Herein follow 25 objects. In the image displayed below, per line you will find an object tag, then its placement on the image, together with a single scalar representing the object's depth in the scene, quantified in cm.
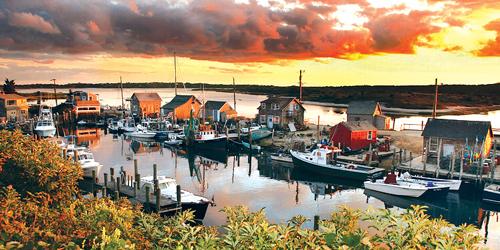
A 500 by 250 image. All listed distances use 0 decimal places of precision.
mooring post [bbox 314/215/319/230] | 1851
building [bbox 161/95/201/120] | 8581
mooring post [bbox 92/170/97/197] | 2927
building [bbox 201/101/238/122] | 7925
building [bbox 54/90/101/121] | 9200
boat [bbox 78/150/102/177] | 3884
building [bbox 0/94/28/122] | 8025
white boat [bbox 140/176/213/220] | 2689
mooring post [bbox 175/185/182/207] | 2530
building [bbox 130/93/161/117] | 9275
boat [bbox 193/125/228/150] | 5853
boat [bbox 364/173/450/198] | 3325
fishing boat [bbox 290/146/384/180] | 3944
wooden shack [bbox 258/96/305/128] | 6756
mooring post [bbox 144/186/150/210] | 2492
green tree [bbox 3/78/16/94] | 11288
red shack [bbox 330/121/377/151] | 4994
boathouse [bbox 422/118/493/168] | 3853
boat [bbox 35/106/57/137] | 6721
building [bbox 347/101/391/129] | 6425
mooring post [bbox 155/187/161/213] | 2452
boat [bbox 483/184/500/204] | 3163
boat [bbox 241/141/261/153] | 5689
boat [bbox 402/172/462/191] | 3425
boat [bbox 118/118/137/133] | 7556
